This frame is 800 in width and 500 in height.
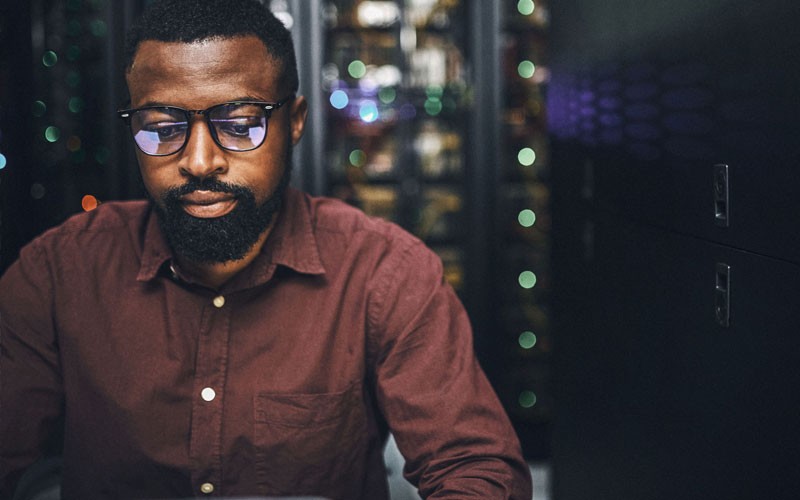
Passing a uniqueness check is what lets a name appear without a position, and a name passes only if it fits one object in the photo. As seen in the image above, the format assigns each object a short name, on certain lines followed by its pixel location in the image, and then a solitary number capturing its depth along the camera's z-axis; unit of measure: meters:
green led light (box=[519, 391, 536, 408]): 3.93
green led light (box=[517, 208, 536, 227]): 3.92
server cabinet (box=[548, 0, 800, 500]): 0.88
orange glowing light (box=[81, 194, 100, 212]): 3.46
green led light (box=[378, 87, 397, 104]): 3.91
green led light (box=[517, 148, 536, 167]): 3.91
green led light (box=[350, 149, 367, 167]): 3.99
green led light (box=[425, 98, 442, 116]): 3.89
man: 1.18
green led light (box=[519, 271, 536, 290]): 3.97
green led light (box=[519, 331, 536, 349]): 3.98
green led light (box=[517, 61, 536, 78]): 3.94
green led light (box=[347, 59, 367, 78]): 3.91
